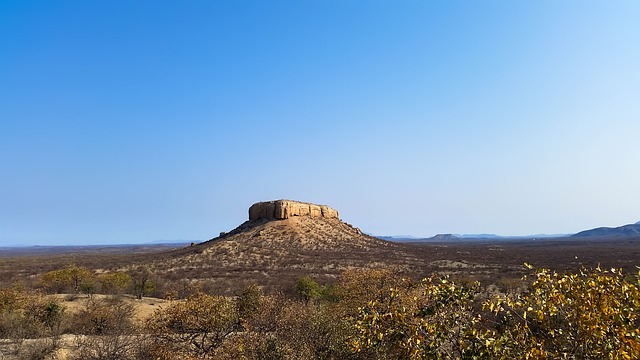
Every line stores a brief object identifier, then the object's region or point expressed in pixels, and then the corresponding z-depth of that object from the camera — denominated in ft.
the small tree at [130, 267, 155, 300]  117.70
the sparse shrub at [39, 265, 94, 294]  121.49
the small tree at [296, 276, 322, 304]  105.60
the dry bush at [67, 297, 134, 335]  71.75
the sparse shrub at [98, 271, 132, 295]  122.11
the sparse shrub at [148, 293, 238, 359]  47.75
